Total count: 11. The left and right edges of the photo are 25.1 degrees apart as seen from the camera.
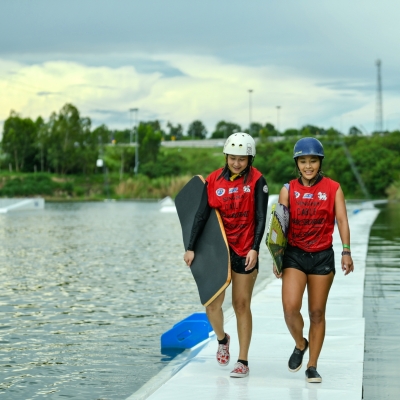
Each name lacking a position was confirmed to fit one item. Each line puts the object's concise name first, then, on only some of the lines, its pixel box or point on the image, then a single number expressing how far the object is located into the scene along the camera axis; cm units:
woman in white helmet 688
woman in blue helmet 664
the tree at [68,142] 10088
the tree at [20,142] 10269
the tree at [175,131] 19788
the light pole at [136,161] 10633
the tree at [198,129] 19712
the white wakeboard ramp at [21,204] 5575
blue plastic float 887
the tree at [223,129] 17509
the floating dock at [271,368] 639
